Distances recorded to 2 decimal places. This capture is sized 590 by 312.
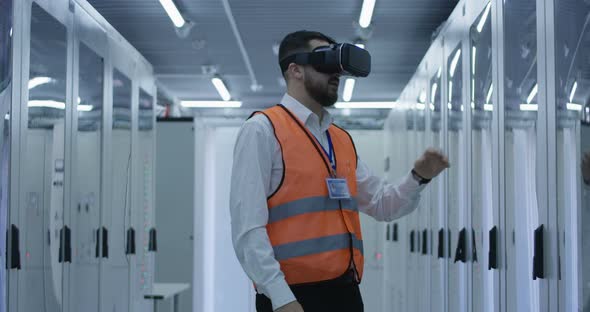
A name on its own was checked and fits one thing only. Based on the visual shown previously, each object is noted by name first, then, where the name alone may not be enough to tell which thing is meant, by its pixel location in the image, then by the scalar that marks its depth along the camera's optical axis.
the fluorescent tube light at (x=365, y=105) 12.80
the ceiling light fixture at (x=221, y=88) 10.43
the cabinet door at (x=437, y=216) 4.73
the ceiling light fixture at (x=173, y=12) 6.46
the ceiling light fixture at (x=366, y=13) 6.37
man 2.35
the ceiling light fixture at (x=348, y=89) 10.22
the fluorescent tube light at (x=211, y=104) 12.85
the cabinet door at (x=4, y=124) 3.28
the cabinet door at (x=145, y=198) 6.36
